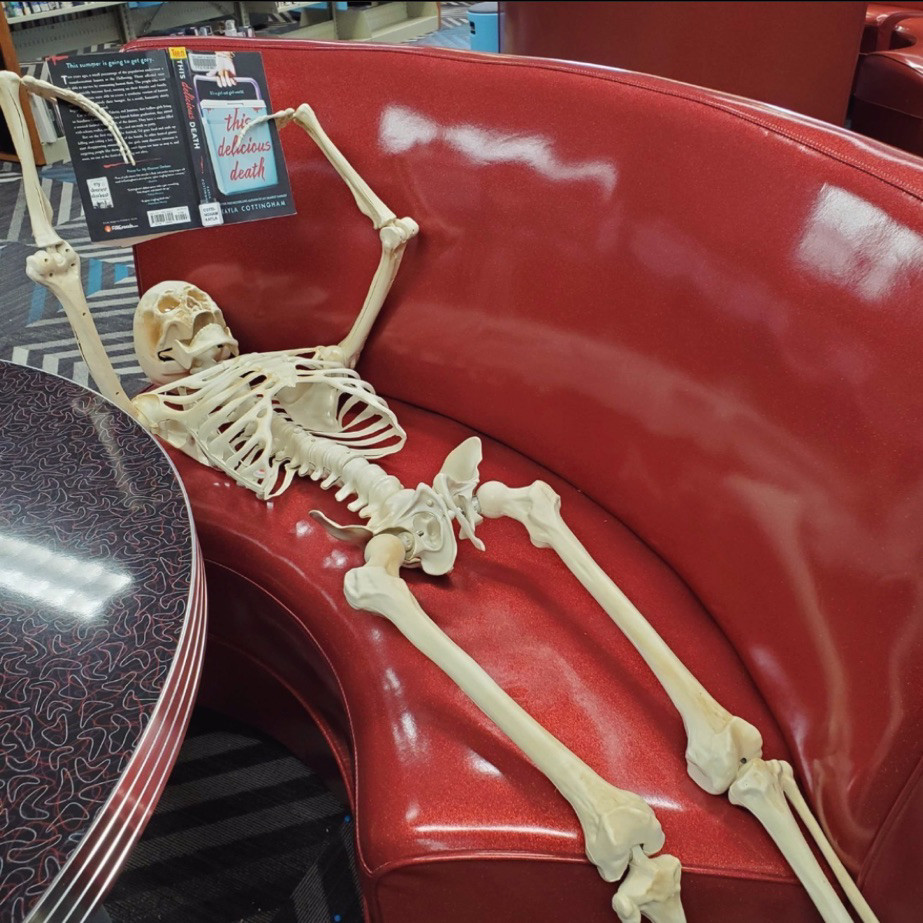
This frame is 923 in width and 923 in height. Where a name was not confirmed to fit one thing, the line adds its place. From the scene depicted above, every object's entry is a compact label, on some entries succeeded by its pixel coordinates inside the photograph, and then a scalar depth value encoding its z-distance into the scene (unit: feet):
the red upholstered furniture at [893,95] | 7.36
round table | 2.17
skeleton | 2.64
